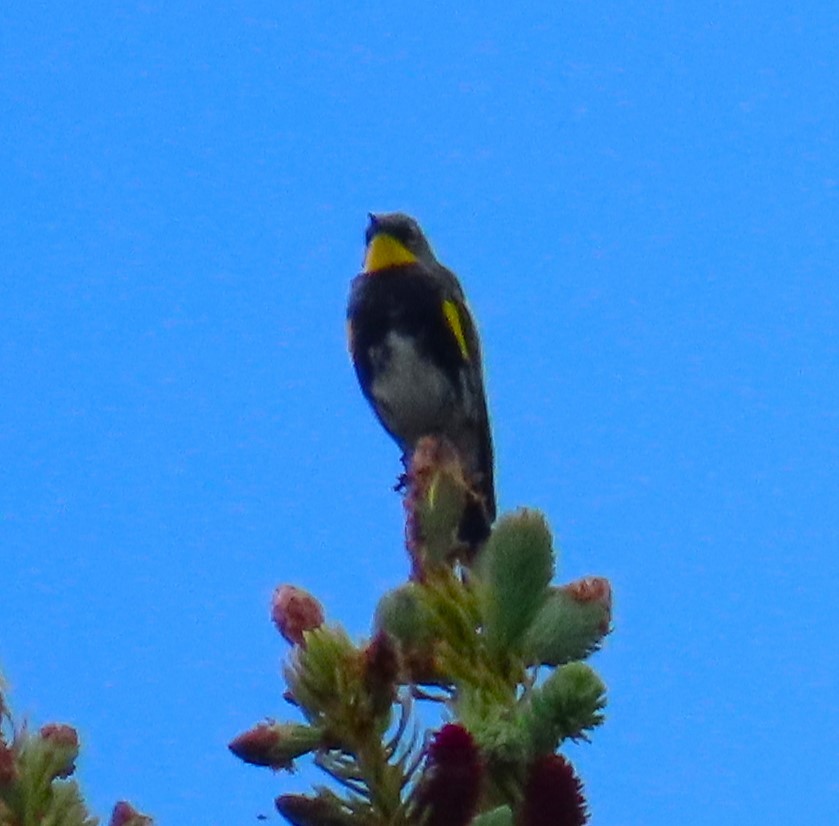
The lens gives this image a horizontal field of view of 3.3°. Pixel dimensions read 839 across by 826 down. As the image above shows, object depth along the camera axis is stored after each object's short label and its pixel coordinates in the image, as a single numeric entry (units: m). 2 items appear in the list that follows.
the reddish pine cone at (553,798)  4.60
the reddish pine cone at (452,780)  4.61
